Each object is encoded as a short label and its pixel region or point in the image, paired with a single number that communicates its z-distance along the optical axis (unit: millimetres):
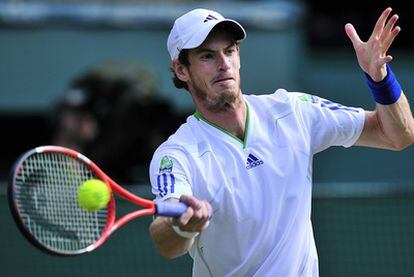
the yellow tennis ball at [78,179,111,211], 9516
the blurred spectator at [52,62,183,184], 18042
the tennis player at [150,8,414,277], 10312
